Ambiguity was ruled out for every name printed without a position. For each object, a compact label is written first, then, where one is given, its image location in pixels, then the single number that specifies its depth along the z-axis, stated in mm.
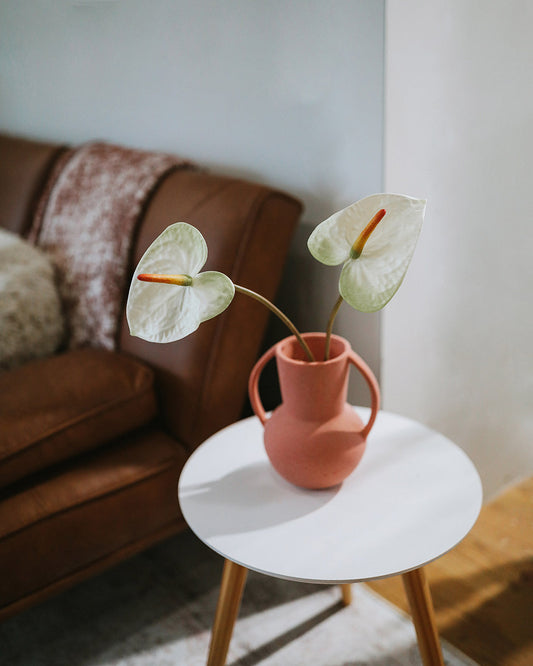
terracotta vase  908
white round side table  840
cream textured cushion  1385
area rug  1175
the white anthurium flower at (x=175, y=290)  785
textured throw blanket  1407
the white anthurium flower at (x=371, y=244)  760
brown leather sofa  1126
